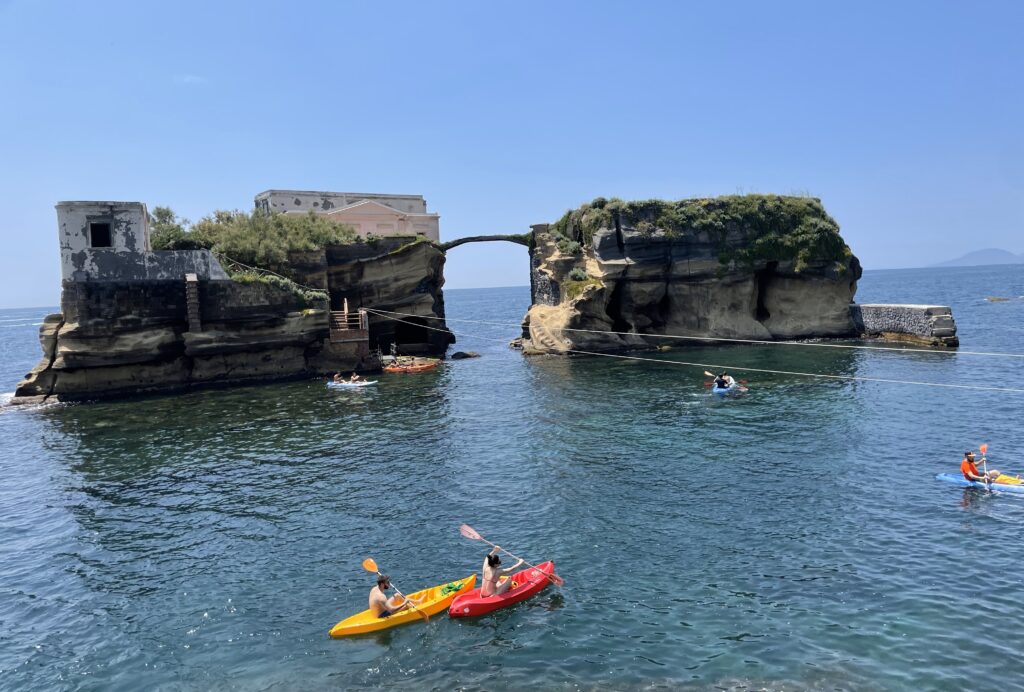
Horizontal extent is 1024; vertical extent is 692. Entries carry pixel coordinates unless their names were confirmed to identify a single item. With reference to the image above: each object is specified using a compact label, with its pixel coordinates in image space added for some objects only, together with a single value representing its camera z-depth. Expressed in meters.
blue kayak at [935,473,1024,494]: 20.34
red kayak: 15.30
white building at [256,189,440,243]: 63.00
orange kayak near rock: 48.66
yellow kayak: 14.62
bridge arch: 60.82
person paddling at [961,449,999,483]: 20.70
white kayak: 42.59
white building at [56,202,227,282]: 40.91
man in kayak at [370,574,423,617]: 14.98
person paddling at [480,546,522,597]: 15.63
